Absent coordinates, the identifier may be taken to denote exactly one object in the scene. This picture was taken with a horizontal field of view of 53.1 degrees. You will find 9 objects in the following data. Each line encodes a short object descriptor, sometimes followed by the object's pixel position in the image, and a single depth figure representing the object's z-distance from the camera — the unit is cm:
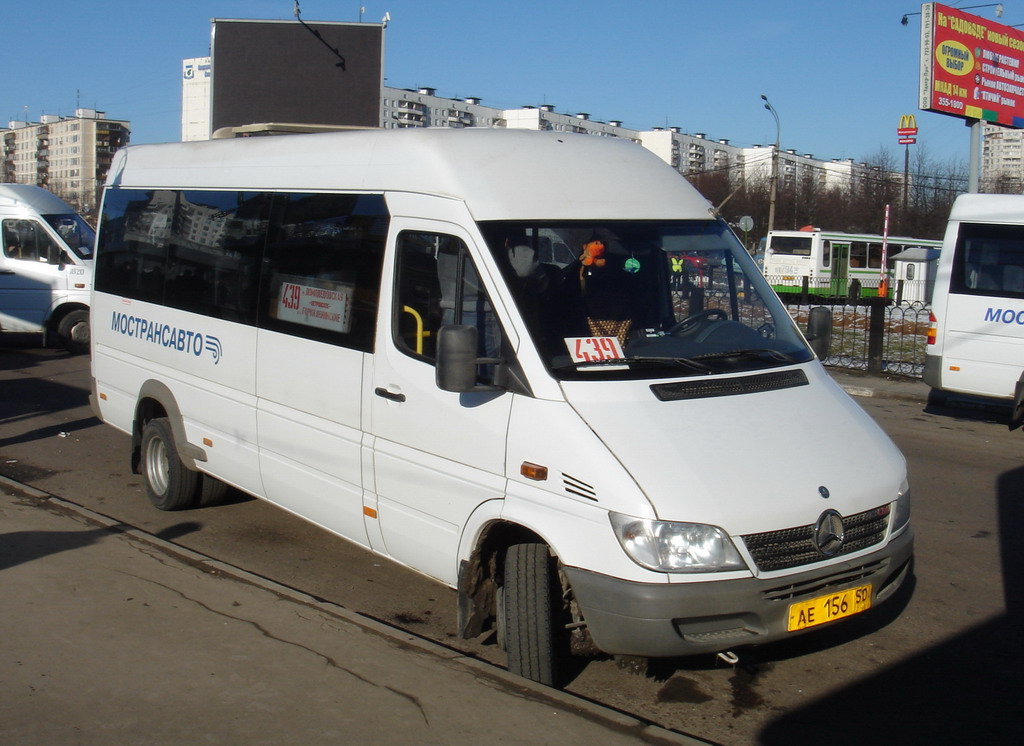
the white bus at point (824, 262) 4175
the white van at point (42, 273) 1745
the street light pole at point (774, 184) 4584
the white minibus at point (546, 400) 414
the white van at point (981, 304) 1212
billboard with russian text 2588
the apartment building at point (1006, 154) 13105
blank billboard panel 1827
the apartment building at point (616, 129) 7894
